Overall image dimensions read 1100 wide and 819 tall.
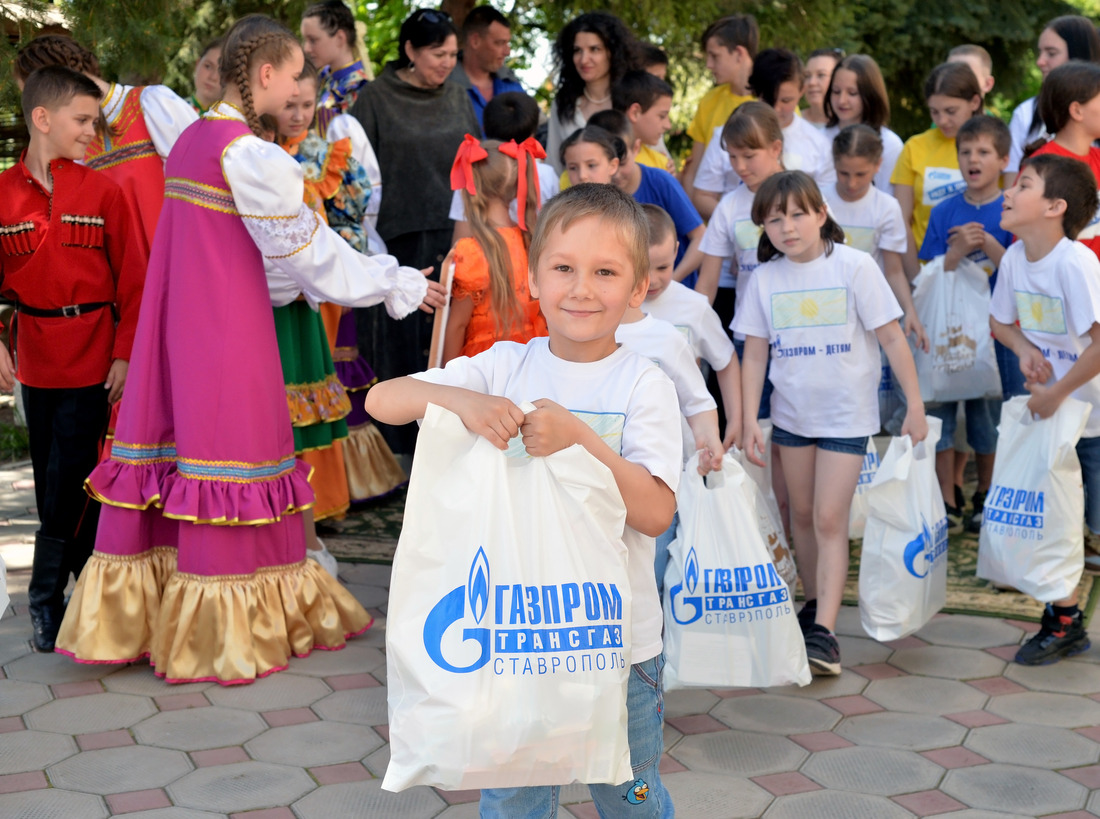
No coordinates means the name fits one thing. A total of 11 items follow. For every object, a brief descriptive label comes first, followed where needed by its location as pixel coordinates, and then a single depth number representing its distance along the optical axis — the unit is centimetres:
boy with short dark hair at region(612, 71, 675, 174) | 527
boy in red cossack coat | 386
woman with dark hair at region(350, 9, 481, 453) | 564
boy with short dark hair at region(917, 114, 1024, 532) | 503
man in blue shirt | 622
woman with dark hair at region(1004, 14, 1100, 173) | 574
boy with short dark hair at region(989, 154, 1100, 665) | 385
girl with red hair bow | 384
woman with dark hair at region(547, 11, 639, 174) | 550
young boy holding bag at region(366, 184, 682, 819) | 204
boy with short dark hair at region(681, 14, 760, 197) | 595
